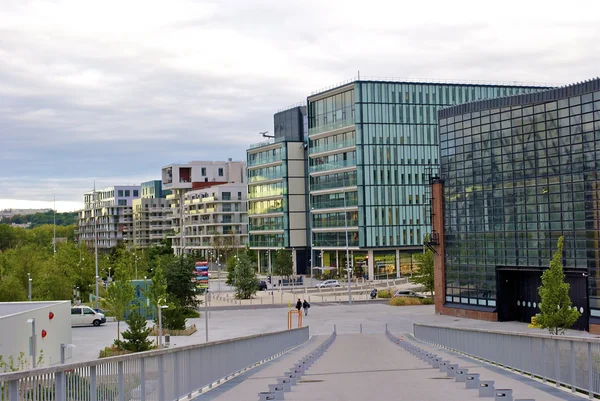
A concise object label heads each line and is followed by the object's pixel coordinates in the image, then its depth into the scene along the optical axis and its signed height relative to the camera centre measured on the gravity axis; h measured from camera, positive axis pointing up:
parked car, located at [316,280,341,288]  86.55 -4.16
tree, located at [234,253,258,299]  74.94 -2.98
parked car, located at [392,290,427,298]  69.26 -4.36
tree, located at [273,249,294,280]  101.38 -2.21
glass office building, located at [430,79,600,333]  40.00 +2.57
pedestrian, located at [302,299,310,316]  57.66 -4.47
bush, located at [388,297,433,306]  65.69 -4.74
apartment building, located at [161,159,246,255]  174.00 +16.86
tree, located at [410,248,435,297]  63.50 -1.99
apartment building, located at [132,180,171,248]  191.38 +7.53
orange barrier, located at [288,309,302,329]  47.06 -4.55
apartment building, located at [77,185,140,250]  195.88 +2.52
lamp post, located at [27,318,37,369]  25.39 -3.08
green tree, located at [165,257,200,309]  56.62 -2.31
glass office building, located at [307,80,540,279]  94.62 +10.68
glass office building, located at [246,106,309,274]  112.19 +8.57
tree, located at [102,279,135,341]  43.84 -2.55
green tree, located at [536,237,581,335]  33.47 -2.53
